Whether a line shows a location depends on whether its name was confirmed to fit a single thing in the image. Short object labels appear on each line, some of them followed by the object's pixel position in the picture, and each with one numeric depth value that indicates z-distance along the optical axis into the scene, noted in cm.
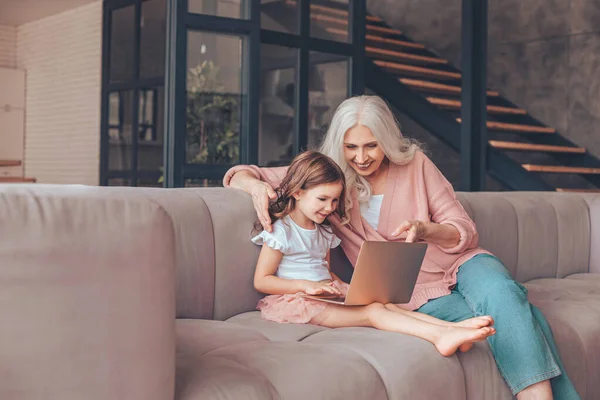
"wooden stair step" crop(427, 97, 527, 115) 631
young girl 232
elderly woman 249
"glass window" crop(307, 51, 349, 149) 527
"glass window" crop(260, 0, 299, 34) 490
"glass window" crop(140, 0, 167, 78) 751
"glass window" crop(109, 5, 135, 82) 770
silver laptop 214
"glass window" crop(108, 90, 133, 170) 777
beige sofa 129
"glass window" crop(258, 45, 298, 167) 498
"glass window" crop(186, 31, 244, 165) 466
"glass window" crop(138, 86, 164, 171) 747
